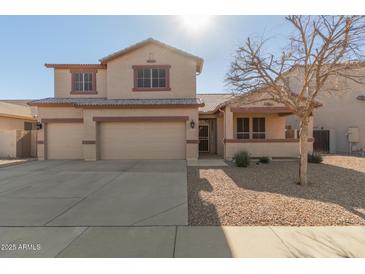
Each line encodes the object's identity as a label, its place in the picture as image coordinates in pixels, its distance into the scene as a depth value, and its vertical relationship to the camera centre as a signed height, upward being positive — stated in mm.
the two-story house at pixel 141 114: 13664 +1418
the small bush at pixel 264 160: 12353 -1416
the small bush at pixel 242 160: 11055 -1258
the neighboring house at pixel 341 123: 17875 +924
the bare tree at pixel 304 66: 6656 +2318
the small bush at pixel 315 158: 11867 -1310
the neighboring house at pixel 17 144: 15953 -532
